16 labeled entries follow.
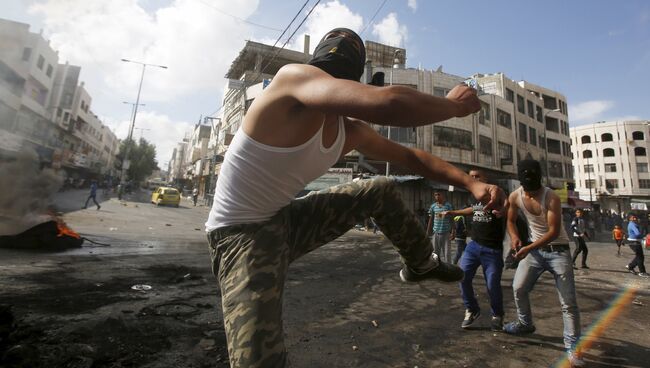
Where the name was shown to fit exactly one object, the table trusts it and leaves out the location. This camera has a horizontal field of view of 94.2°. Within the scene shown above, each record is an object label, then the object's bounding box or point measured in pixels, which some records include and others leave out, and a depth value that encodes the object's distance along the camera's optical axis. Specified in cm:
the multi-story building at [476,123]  2603
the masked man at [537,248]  312
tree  5097
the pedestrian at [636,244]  867
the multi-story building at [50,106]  911
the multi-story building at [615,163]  5038
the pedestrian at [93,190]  1661
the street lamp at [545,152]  3712
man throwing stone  123
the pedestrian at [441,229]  739
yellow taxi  2552
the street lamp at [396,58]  3142
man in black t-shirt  358
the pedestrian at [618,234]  1199
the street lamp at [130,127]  3383
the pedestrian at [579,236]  909
